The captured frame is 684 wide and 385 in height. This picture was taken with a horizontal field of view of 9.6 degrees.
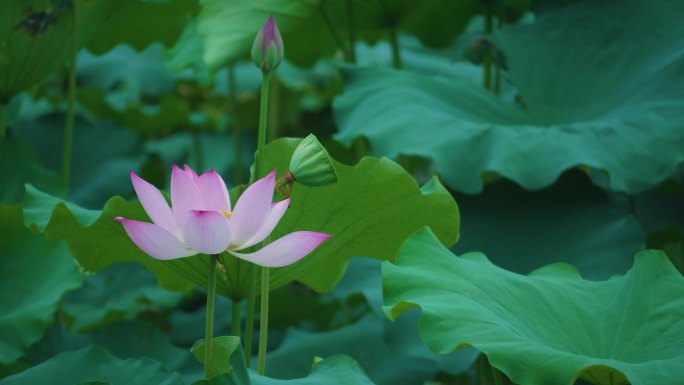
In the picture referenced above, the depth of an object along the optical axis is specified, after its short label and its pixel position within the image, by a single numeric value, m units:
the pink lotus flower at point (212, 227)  5.00
